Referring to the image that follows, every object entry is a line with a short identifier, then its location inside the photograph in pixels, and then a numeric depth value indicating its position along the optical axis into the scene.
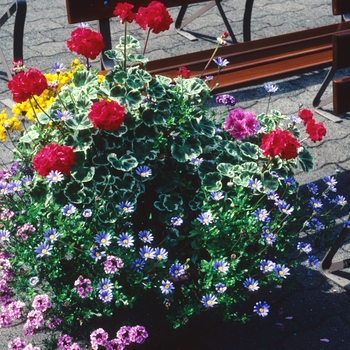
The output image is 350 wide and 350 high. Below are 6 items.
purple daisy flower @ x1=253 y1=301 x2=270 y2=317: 2.41
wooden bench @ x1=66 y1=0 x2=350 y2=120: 3.71
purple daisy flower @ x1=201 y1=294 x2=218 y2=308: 2.32
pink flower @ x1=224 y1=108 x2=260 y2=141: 2.69
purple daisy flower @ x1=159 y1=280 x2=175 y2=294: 2.31
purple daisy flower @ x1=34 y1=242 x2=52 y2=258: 2.22
